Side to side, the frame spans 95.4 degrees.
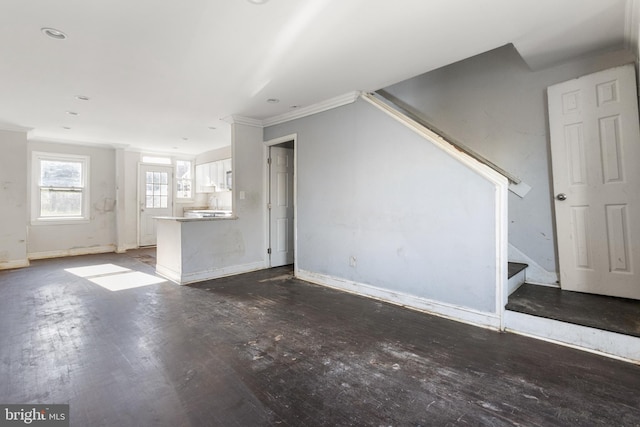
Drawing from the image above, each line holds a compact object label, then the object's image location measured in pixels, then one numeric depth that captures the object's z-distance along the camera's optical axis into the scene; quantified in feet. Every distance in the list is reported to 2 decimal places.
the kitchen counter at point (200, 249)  13.20
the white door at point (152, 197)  23.52
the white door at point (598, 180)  8.23
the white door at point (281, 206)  16.11
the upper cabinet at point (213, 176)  22.72
